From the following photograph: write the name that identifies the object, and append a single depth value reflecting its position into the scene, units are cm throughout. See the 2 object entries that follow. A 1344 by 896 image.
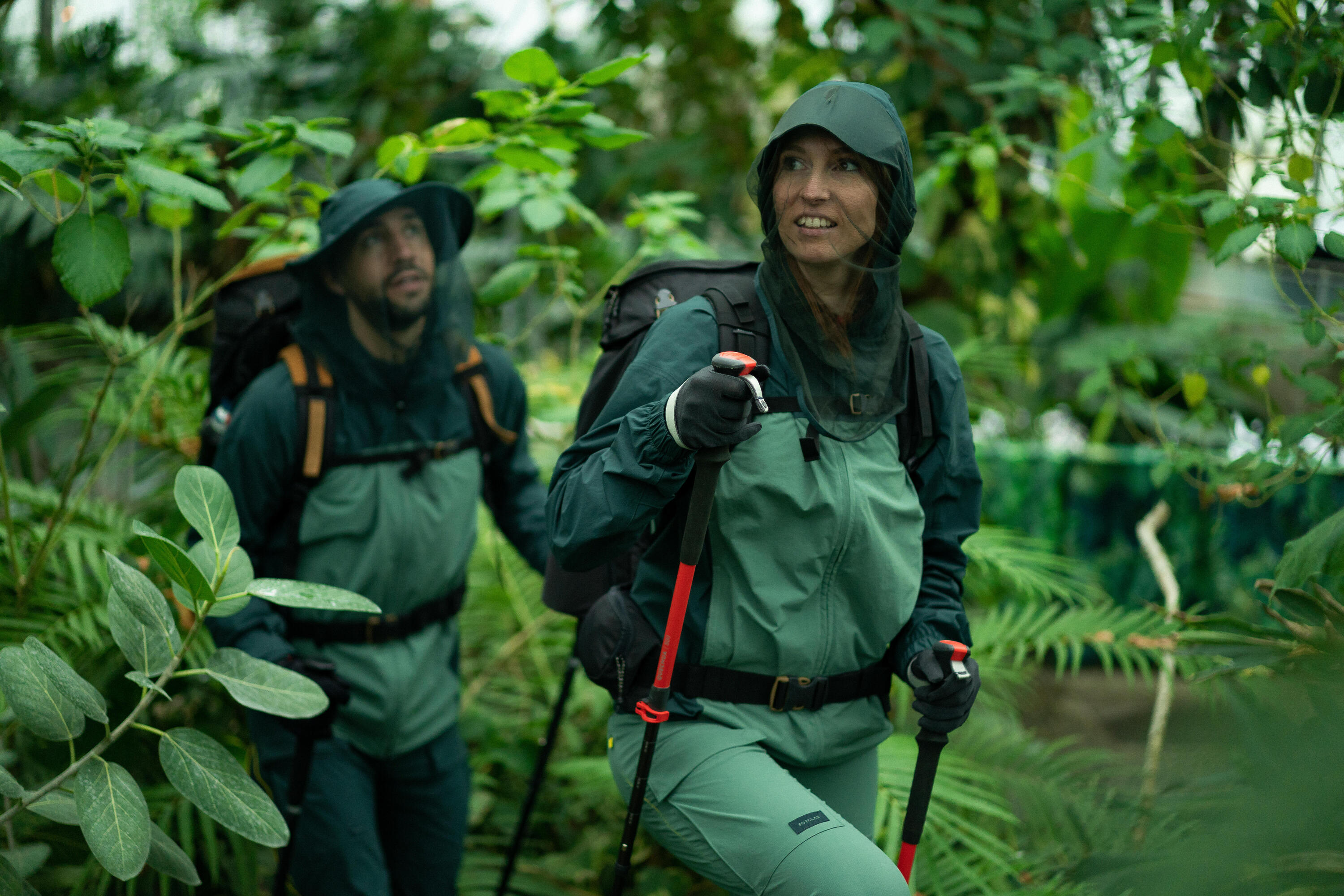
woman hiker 173
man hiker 236
